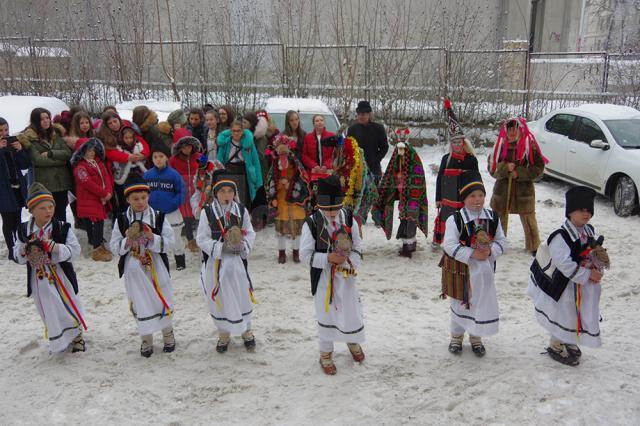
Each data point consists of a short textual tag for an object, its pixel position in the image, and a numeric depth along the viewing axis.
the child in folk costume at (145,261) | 4.74
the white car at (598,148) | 8.89
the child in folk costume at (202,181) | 6.63
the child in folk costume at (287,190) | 7.16
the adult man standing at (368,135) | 7.81
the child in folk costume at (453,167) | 6.90
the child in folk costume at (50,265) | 4.63
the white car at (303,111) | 9.37
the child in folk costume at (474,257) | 4.57
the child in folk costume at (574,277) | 4.32
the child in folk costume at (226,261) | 4.76
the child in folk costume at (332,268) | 4.45
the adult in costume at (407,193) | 7.30
